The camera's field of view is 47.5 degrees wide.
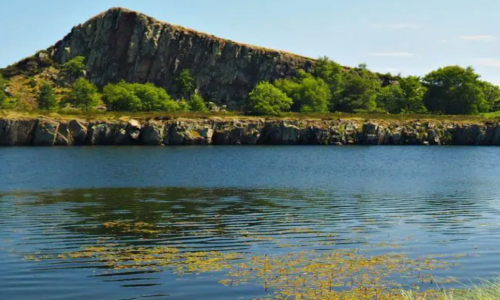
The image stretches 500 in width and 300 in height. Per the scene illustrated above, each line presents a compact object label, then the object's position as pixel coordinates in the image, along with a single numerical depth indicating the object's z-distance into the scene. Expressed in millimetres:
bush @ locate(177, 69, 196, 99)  191875
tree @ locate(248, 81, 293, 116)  146000
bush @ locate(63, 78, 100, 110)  159875
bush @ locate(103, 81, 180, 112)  153500
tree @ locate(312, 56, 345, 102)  184250
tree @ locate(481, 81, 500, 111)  194500
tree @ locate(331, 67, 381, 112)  164625
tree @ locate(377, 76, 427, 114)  170875
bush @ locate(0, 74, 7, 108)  150750
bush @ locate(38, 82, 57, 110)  154050
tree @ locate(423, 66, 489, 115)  167125
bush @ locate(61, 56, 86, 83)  191875
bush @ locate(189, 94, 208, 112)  167250
